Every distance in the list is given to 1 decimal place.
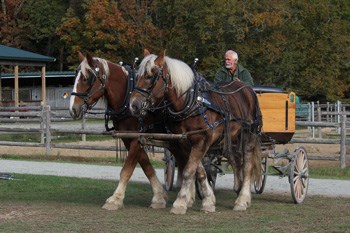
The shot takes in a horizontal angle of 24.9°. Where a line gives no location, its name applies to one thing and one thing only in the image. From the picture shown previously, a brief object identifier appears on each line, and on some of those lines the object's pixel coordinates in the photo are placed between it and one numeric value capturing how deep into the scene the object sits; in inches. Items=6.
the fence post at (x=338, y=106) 1454.8
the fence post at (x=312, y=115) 1267.7
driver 495.2
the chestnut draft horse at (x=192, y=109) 399.2
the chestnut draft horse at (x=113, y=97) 416.2
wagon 481.7
